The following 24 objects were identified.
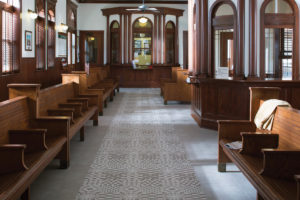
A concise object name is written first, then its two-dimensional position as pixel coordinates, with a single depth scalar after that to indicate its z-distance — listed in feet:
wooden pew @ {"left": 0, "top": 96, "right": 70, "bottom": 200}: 8.99
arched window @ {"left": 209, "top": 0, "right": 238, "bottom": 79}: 21.94
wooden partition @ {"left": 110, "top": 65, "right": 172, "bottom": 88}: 53.36
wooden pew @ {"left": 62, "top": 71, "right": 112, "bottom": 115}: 23.21
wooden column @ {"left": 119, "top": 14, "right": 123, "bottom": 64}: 53.16
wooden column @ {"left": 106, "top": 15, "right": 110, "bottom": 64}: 53.78
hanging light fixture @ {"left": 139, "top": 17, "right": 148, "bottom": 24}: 52.60
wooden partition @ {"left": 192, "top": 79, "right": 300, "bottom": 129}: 20.52
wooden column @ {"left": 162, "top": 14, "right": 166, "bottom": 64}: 53.47
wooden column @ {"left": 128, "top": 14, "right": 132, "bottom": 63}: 52.75
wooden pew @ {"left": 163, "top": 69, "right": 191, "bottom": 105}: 33.96
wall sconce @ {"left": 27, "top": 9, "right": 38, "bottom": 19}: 30.61
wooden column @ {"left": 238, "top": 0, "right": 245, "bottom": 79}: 21.18
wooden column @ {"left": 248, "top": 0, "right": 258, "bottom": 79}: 20.98
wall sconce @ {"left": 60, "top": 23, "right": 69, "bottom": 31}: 42.75
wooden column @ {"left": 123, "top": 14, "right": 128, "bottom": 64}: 52.70
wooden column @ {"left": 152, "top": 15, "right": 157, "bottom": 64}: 53.33
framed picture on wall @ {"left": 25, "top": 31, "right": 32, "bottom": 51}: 30.27
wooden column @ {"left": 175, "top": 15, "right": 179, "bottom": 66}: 54.39
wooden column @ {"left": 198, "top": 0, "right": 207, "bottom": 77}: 23.13
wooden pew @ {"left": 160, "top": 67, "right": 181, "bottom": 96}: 37.93
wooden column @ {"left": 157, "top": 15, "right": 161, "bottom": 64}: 53.36
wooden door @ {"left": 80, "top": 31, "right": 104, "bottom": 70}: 54.80
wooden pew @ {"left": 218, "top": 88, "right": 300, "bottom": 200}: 8.59
